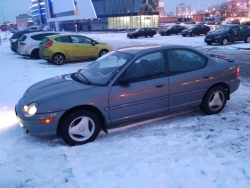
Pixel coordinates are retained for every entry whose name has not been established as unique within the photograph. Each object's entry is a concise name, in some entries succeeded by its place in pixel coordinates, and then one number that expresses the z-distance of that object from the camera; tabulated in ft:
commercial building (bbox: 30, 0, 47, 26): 409.20
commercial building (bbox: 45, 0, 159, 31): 220.84
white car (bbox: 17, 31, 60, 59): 46.78
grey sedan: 12.98
